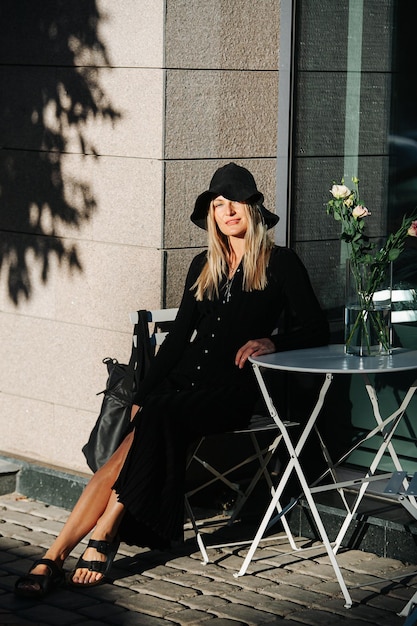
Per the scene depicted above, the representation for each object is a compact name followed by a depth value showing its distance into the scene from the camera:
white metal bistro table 7.29
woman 7.59
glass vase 7.70
